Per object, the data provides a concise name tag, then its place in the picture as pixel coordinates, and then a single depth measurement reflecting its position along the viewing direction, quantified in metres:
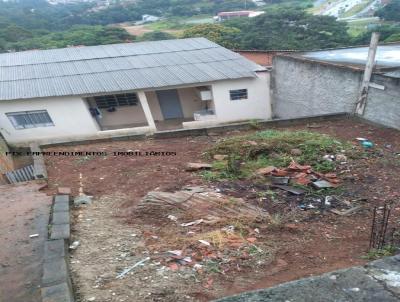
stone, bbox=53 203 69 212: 4.85
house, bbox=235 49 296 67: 21.78
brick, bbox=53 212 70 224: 4.47
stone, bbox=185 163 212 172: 6.66
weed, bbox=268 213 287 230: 4.32
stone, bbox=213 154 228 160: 7.11
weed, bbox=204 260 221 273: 3.36
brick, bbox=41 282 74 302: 2.87
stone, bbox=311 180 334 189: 5.54
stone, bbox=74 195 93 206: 5.35
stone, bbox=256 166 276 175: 6.12
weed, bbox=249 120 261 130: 9.90
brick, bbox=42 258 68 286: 3.13
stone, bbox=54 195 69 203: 5.21
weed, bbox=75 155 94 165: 7.91
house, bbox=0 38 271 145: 12.71
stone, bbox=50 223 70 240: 4.02
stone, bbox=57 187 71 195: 5.80
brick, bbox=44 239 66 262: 3.54
